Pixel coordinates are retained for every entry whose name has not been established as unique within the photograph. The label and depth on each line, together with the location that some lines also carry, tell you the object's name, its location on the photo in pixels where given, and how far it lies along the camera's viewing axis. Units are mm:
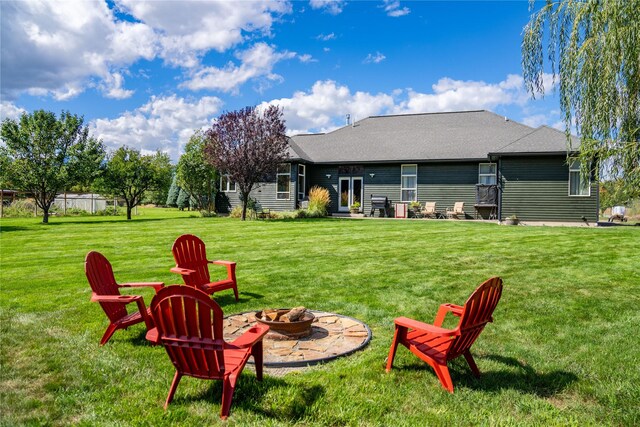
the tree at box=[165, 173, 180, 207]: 41897
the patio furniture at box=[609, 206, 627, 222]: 23381
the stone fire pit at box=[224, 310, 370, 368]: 3809
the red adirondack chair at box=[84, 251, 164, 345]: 4055
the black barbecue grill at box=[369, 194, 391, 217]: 22391
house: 18891
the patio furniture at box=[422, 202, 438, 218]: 21125
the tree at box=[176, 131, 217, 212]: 24594
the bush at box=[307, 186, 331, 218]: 21125
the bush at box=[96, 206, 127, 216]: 27219
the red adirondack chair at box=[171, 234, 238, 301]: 5398
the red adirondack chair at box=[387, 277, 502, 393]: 3213
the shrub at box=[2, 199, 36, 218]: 24016
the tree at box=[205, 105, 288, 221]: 19641
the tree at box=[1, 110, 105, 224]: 19953
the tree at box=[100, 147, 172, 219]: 22328
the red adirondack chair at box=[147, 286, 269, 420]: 2795
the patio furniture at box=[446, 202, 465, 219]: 20734
